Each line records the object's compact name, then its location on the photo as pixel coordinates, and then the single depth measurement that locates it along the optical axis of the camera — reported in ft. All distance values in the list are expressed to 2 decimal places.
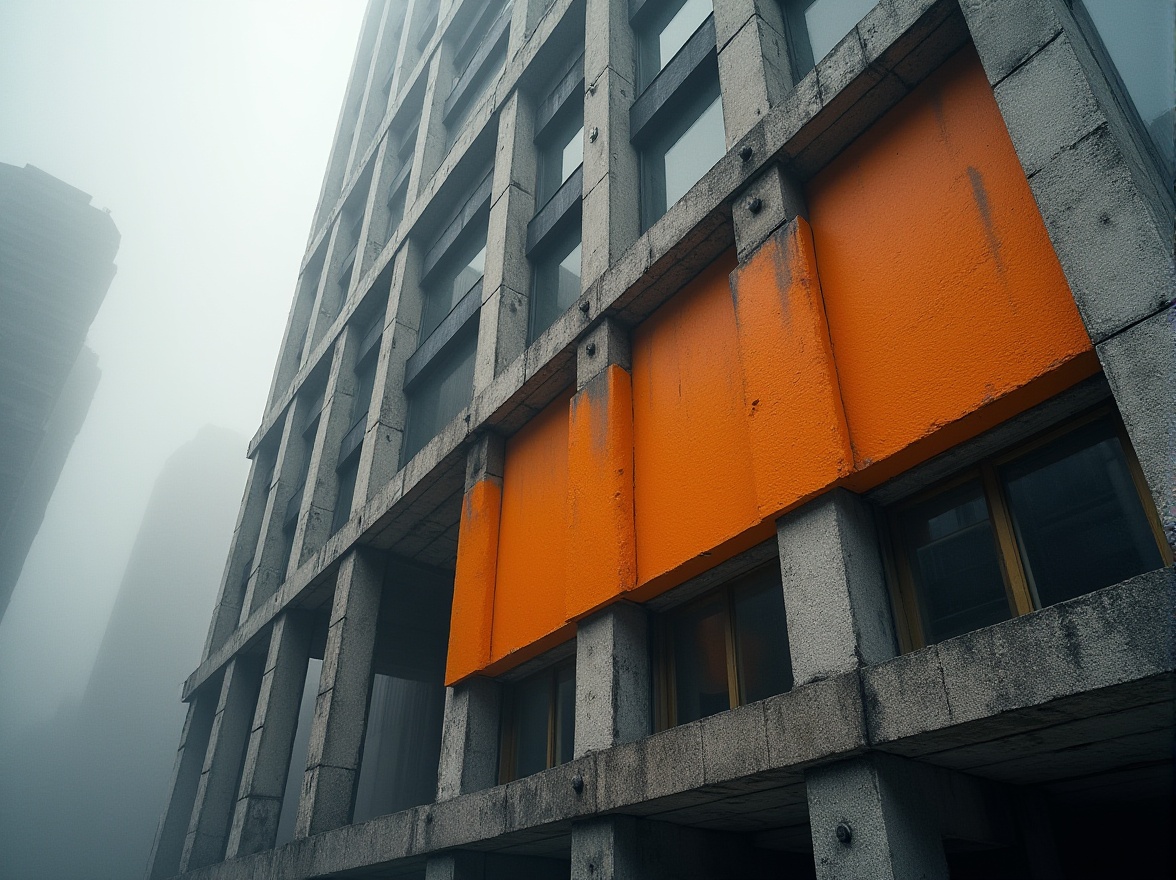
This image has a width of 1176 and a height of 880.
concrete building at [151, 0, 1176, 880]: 15.75
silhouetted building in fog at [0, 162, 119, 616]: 328.29
